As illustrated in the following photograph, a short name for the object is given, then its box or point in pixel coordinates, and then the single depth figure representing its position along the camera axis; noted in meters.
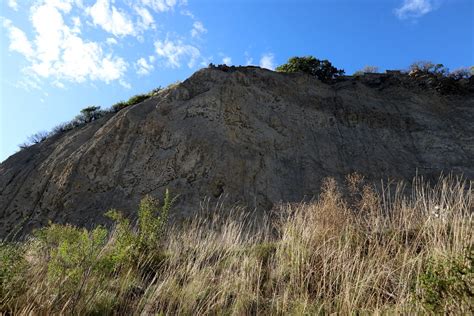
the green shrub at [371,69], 25.39
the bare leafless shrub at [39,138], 20.55
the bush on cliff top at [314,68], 20.81
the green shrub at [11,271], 3.72
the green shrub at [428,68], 20.80
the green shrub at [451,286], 2.96
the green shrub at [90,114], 20.41
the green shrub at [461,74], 21.12
